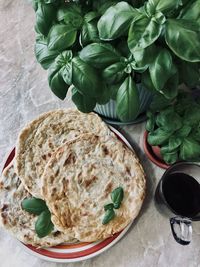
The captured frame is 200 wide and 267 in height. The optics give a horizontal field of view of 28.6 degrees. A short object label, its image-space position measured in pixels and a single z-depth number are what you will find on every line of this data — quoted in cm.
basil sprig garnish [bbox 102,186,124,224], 83
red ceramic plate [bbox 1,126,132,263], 84
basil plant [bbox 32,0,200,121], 59
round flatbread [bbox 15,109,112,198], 87
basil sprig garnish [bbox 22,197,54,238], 81
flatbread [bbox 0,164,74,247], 83
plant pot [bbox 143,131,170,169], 93
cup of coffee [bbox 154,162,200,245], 81
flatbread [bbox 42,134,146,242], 83
